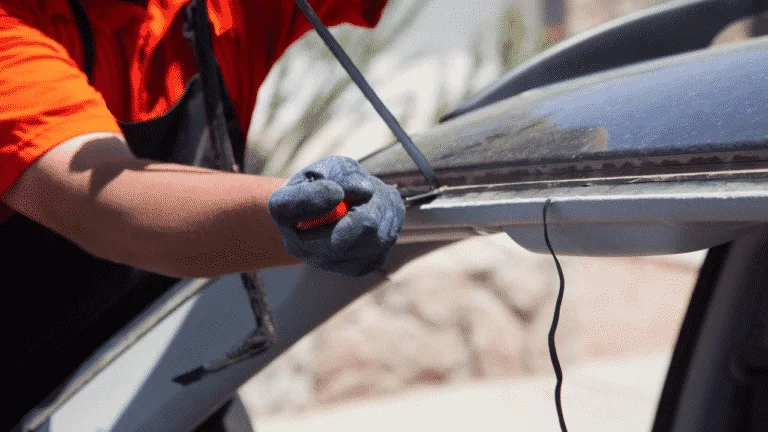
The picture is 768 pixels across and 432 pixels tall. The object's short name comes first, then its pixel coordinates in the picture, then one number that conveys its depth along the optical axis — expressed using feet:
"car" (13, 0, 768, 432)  7.84
